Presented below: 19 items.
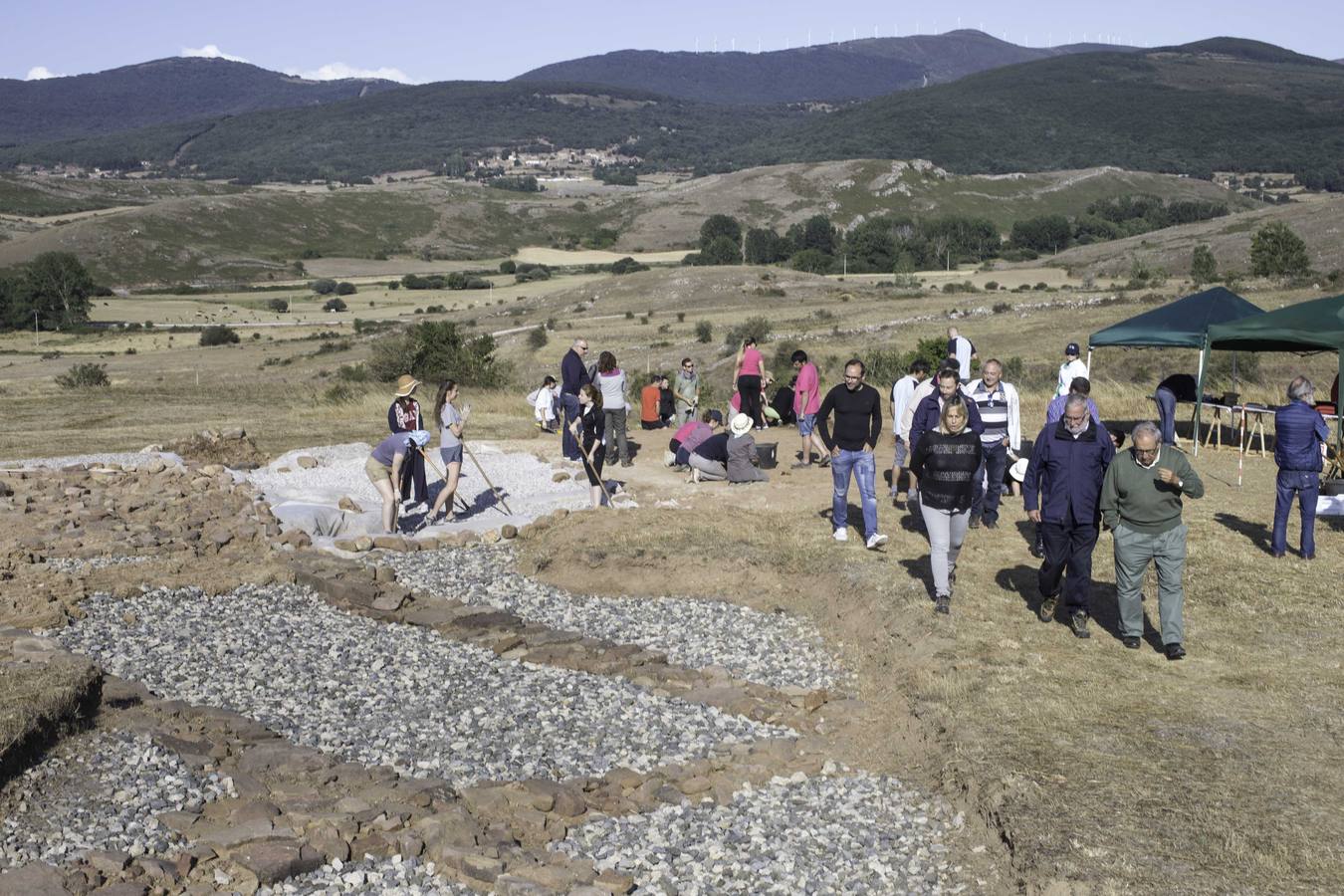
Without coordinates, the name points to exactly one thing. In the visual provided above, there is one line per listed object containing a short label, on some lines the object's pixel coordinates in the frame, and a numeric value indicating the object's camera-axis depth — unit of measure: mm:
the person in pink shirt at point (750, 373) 20656
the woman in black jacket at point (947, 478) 11055
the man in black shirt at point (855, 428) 12930
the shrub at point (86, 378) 39656
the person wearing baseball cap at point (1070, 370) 16850
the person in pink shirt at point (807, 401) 18625
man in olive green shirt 9930
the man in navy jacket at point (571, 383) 16797
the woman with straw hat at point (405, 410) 15125
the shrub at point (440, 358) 32406
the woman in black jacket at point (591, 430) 16328
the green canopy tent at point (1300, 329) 18094
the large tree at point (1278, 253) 51991
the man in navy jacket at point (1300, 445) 12703
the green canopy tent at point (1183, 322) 19906
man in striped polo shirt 13789
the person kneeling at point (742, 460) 17938
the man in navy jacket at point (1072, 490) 10648
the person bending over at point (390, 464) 15094
